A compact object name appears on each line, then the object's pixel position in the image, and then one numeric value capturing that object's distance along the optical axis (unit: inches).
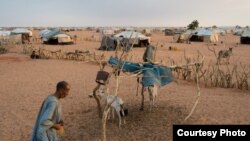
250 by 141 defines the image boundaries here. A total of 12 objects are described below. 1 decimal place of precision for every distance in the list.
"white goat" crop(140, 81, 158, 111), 380.3
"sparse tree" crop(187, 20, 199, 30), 2491.4
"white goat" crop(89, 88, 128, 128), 345.7
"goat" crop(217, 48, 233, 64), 804.3
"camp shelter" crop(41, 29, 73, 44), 1407.5
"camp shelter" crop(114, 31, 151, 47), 1234.6
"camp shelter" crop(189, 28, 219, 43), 1692.8
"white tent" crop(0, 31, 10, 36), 1521.4
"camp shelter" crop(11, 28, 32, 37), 1647.4
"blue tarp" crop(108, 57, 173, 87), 360.8
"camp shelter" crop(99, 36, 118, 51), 1166.3
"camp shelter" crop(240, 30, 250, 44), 1548.5
